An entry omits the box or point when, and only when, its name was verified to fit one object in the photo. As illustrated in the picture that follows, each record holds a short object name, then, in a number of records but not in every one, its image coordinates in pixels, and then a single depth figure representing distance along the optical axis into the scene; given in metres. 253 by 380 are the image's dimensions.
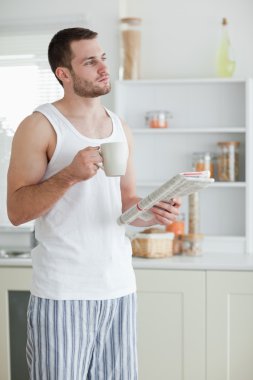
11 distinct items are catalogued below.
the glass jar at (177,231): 3.25
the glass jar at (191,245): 3.20
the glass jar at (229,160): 3.35
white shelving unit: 3.41
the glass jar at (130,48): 3.39
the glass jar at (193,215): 3.32
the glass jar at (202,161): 3.38
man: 1.77
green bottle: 3.34
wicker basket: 3.09
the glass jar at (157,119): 3.41
